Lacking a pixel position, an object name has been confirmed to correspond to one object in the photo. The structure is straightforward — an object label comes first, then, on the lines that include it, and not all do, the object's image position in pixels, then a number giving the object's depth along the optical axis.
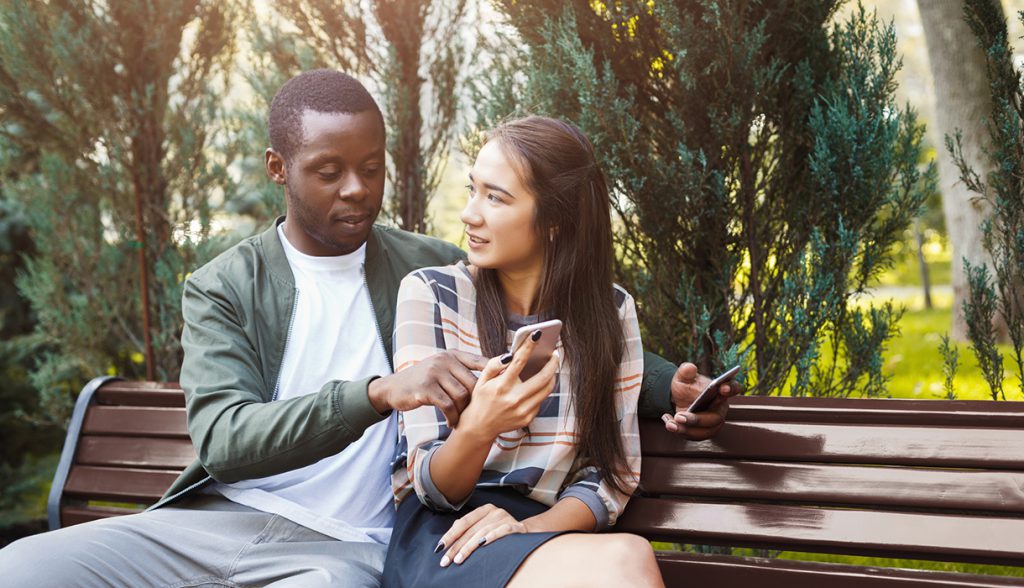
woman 2.41
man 2.49
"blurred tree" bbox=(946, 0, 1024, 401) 3.37
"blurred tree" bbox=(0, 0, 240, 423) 5.20
